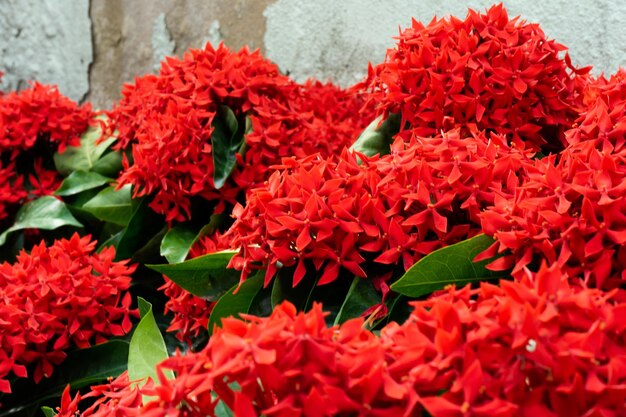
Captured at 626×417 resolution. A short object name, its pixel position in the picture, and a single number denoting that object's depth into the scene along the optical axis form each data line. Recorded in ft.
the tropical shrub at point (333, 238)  2.47
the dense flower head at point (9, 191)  3.94
